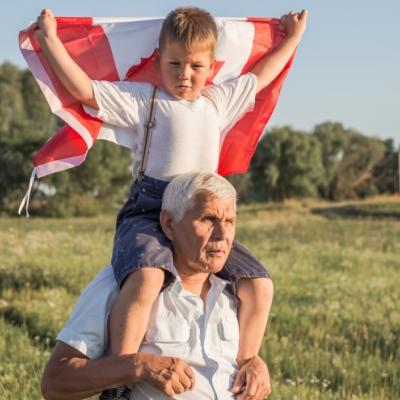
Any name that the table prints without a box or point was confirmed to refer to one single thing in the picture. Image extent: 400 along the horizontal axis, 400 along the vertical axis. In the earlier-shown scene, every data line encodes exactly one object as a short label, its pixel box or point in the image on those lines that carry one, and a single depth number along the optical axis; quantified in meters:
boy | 3.60
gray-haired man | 3.23
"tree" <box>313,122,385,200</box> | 76.69
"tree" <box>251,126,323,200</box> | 73.06
